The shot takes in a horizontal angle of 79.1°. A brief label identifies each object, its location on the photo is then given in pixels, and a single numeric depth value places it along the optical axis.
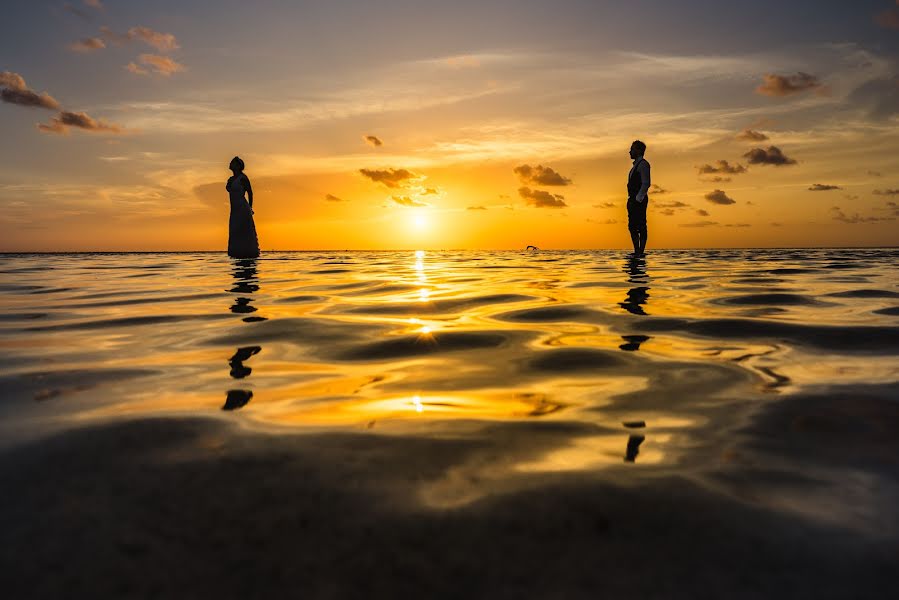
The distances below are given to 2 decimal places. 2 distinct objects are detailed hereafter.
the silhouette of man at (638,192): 12.88
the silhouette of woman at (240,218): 14.28
